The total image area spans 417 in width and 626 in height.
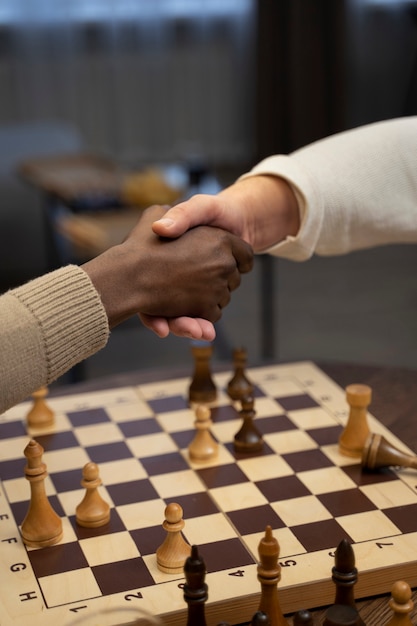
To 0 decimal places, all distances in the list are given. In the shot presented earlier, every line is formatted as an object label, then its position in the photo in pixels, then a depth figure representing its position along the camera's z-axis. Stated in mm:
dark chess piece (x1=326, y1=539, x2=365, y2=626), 1133
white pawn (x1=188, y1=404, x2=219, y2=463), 1598
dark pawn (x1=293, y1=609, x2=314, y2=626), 1061
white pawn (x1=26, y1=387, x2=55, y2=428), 1754
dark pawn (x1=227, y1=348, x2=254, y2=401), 1852
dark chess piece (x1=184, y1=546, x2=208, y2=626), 1126
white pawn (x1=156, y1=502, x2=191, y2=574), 1272
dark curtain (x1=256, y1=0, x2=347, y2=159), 6645
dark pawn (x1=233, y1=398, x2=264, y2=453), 1636
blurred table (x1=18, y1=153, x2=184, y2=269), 3395
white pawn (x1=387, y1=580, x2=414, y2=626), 1091
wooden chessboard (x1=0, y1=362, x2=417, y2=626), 1231
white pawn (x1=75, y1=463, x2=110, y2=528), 1395
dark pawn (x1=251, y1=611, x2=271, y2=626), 1067
